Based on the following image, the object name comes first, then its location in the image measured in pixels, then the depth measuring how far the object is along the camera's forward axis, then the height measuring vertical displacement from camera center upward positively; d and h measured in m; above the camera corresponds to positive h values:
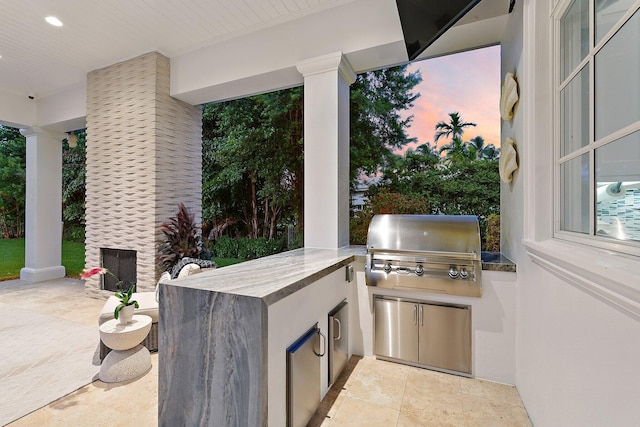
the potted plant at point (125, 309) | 2.34 -0.78
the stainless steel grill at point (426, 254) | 2.23 -0.33
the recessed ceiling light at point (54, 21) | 3.18 +2.08
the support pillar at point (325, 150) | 2.96 +0.64
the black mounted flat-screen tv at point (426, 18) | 1.87 +1.35
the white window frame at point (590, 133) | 1.04 +0.32
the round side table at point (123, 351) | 2.25 -1.13
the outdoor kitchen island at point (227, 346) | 1.31 -0.65
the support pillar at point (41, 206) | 5.43 +0.08
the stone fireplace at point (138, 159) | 3.87 +0.73
